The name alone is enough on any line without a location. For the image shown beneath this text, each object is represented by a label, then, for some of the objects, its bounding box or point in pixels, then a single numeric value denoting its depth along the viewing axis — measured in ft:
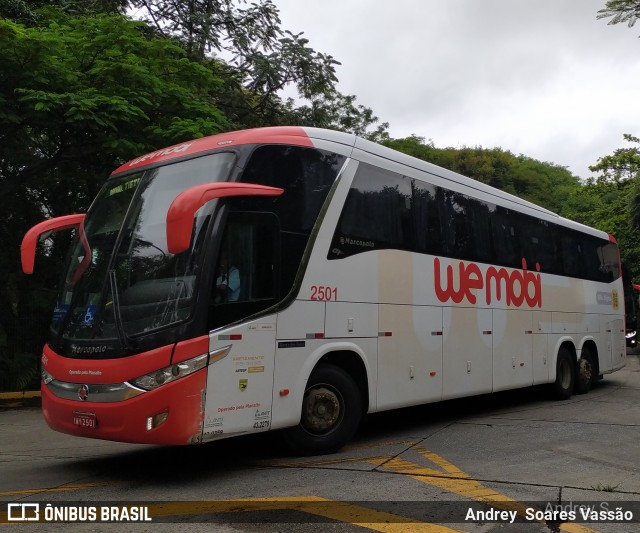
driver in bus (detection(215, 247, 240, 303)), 20.10
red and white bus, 19.22
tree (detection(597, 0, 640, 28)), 69.41
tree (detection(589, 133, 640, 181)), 105.09
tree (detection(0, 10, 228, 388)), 39.04
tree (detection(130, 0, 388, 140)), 61.36
